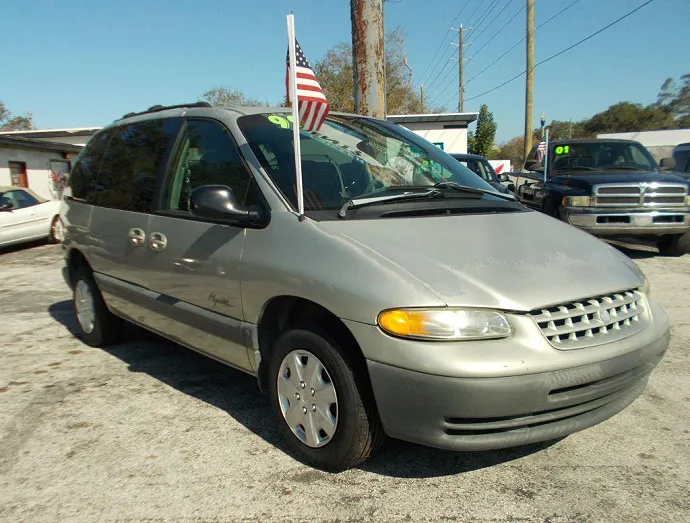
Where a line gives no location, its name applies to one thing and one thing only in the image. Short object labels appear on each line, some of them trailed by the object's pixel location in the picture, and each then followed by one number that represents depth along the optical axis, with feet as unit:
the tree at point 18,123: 189.78
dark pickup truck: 27.61
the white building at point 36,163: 65.57
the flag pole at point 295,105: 9.32
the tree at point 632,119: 207.68
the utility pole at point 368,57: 27.04
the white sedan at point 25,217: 40.52
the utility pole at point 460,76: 134.21
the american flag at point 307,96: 10.25
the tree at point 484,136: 130.72
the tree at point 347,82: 135.64
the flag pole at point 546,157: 31.34
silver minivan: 7.54
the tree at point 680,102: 210.38
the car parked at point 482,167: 38.72
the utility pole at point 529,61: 67.62
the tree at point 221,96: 150.10
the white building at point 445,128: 74.28
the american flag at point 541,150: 34.25
